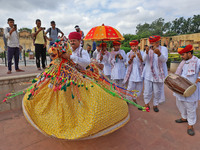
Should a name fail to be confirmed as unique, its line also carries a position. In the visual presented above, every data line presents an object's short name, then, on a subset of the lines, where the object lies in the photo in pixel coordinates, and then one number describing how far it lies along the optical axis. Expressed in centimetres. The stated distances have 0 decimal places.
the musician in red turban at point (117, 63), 423
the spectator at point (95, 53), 530
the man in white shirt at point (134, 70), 389
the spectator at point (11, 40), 461
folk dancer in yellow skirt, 194
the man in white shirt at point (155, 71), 337
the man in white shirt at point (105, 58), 453
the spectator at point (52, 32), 584
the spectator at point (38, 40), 523
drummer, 274
